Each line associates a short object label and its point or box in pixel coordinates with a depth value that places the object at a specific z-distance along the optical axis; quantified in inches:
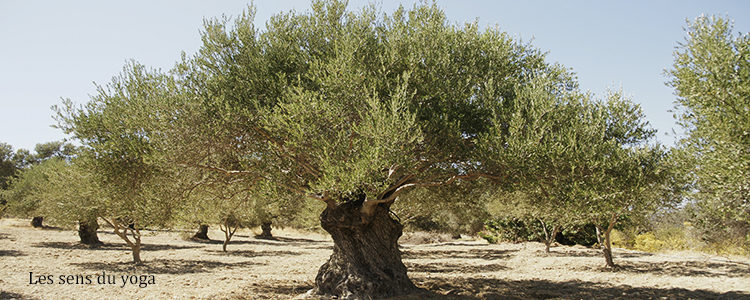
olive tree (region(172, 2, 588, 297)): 427.2
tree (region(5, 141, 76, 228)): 1563.0
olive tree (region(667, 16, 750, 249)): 377.1
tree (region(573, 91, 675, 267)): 430.3
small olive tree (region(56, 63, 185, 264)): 499.2
